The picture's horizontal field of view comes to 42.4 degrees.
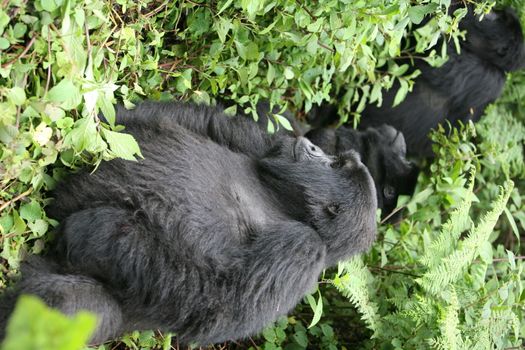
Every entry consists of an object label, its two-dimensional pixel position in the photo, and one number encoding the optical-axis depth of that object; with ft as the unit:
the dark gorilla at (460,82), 13.56
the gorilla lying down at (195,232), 6.95
